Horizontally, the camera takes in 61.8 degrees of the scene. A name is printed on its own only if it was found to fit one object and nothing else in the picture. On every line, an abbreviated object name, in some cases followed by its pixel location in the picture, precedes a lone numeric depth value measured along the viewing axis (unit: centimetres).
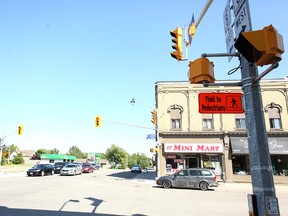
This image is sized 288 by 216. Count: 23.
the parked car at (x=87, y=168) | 4281
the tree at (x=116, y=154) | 10519
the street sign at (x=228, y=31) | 418
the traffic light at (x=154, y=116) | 2467
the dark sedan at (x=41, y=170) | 2986
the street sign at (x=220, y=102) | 439
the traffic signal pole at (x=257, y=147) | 306
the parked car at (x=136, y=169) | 5081
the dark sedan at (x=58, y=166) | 3804
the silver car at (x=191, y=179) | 1820
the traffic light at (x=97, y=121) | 2435
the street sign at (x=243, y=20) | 361
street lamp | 2466
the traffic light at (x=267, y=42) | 276
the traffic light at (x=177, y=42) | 652
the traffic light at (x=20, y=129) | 2951
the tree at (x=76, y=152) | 15984
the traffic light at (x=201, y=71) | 361
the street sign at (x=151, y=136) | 2421
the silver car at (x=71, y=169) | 3309
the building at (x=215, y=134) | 2461
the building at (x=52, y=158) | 7656
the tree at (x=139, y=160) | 12988
